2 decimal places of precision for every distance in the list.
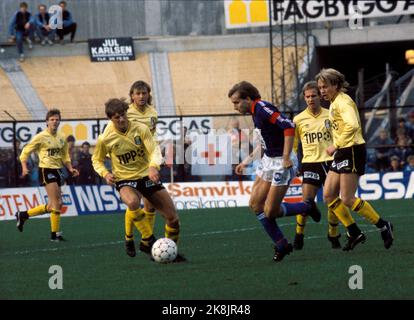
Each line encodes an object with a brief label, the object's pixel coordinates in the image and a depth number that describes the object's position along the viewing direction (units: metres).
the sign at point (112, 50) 35.97
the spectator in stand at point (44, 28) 33.97
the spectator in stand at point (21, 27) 33.91
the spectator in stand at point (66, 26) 32.87
